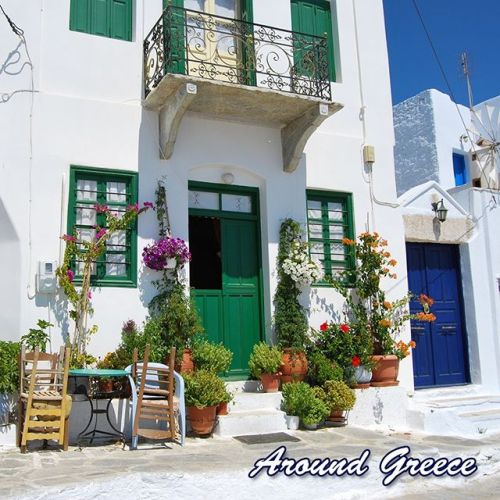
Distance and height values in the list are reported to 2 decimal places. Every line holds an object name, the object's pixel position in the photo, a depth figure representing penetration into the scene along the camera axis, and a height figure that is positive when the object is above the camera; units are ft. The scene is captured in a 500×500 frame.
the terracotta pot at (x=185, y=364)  26.86 -0.54
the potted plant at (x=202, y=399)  25.03 -1.92
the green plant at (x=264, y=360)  28.76 -0.50
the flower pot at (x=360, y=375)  30.14 -1.39
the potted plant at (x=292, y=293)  29.55 +2.69
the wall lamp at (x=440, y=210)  37.04 +7.71
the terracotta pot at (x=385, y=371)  30.83 -1.28
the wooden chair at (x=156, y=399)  23.03 -1.76
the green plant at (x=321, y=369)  29.22 -1.02
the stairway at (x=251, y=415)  26.12 -2.76
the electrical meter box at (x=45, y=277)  26.12 +3.24
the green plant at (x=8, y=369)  23.24 -0.42
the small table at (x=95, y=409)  23.20 -2.16
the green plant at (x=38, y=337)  25.02 +0.76
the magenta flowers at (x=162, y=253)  28.19 +4.39
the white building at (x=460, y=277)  36.37 +3.90
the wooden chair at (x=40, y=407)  21.99 -1.78
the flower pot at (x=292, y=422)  27.63 -3.21
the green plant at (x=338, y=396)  28.27 -2.22
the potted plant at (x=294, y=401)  27.61 -2.33
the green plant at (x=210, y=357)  27.07 -0.29
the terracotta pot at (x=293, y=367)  29.17 -0.88
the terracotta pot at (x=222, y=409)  26.43 -2.43
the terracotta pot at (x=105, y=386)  25.64 -1.28
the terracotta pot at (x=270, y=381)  28.94 -1.47
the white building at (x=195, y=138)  27.09 +10.22
